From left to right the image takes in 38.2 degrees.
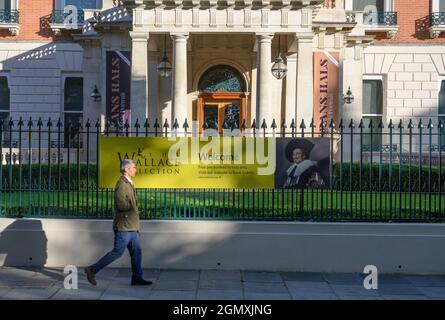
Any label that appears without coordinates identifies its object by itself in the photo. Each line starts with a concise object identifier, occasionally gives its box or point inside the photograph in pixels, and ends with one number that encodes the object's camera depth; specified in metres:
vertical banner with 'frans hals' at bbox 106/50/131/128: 23.39
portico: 21.17
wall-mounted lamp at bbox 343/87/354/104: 24.20
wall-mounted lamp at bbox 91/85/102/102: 24.25
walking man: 9.48
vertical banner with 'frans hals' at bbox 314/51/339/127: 23.25
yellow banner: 11.45
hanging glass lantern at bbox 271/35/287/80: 21.55
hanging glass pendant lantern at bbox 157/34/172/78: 22.83
